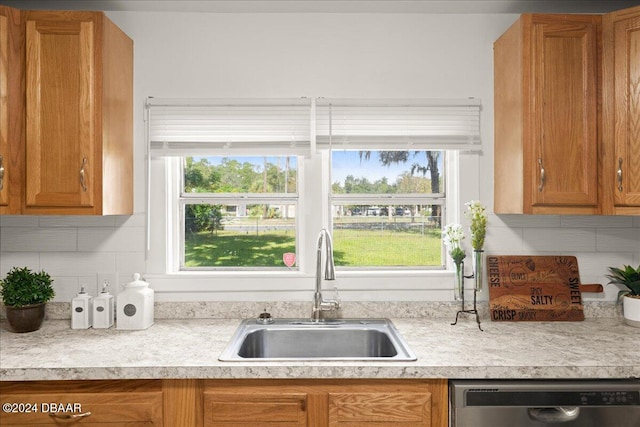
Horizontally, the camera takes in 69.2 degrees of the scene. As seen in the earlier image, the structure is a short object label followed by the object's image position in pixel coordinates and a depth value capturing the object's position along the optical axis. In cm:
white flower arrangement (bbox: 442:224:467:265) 224
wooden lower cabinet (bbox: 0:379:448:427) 168
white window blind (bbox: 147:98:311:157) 236
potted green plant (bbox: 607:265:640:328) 220
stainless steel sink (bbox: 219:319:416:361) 218
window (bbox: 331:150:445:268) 254
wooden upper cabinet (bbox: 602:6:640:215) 198
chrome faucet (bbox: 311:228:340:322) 214
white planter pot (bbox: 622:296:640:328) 219
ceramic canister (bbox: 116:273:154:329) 213
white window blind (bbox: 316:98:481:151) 238
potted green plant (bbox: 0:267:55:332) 207
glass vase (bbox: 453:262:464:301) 228
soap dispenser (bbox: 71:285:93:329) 215
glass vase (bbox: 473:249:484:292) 223
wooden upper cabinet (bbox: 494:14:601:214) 203
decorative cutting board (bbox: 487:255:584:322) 230
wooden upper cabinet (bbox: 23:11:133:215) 198
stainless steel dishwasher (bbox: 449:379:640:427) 165
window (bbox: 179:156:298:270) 253
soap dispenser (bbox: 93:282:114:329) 216
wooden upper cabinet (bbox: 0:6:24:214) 195
